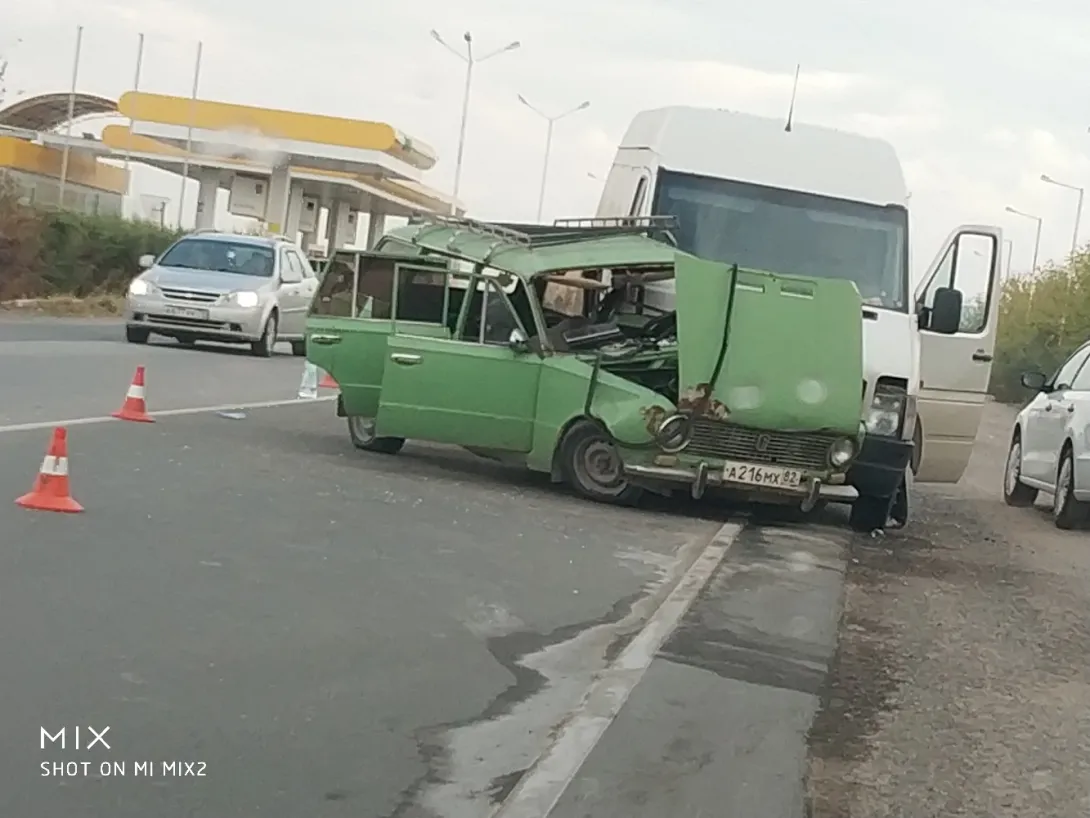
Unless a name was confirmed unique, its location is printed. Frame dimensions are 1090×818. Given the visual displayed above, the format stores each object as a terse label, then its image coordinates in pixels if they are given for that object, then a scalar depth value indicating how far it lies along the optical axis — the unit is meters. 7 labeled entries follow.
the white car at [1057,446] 16.00
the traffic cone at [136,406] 14.64
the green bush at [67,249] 37.25
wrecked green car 12.69
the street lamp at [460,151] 73.94
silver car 26.66
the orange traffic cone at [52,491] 9.25
